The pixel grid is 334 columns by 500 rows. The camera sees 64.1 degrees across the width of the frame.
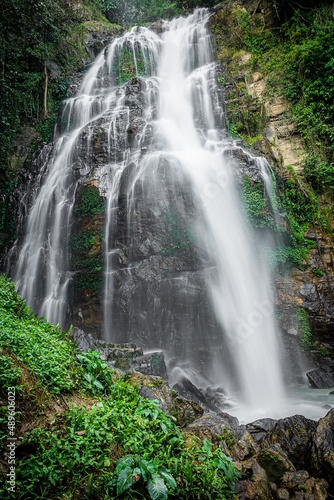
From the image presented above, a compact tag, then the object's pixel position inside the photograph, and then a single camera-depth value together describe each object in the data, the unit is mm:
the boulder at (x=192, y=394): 7227
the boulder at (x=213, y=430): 4012
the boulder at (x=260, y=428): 4980
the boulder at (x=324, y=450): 3866
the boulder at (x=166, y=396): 4457
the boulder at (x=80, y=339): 5921
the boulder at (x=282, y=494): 3348
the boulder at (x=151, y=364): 7809
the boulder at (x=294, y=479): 3557
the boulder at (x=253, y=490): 3145
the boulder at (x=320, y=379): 8773
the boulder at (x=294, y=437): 4410
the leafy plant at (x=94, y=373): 3613
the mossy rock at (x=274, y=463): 3660
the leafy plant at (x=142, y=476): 2263
